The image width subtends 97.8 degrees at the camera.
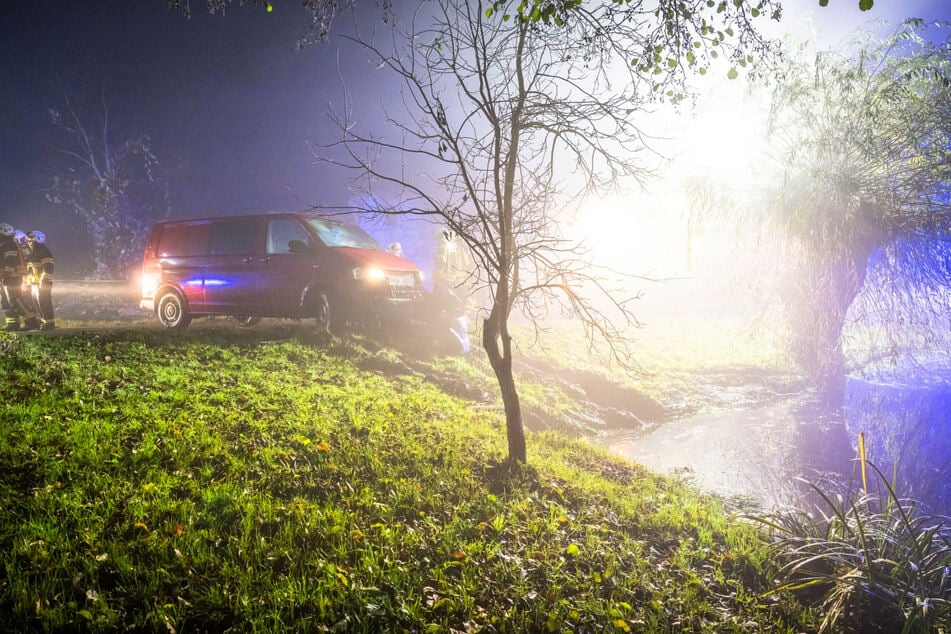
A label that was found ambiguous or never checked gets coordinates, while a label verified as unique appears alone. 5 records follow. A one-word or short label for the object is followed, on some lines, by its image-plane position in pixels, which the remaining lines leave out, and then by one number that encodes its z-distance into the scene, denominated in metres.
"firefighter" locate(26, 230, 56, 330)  8.88
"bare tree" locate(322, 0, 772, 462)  4.13
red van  8.20
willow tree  9.94
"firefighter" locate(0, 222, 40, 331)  8.55
